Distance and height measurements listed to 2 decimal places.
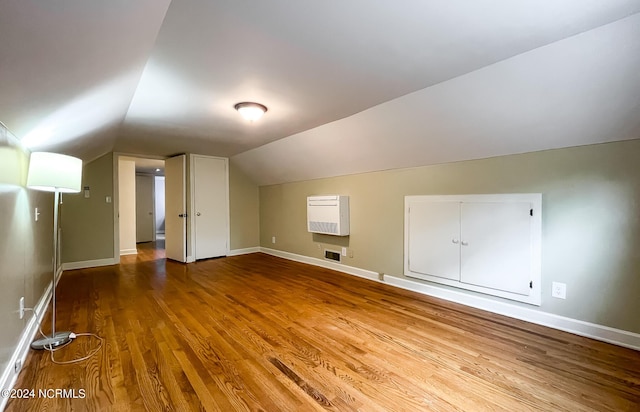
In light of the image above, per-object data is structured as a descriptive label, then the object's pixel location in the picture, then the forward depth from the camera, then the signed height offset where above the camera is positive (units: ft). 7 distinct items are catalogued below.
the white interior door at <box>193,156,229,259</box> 17.74 -0.14
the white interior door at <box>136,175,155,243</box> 27.35 -0.53
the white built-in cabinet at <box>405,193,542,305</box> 8.66 -1.40
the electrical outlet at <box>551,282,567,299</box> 8.09 -2.54
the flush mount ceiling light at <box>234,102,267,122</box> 9.02 +3.01
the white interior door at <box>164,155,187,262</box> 17.37 -0.29
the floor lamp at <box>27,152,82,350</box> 6.31 +0.69
